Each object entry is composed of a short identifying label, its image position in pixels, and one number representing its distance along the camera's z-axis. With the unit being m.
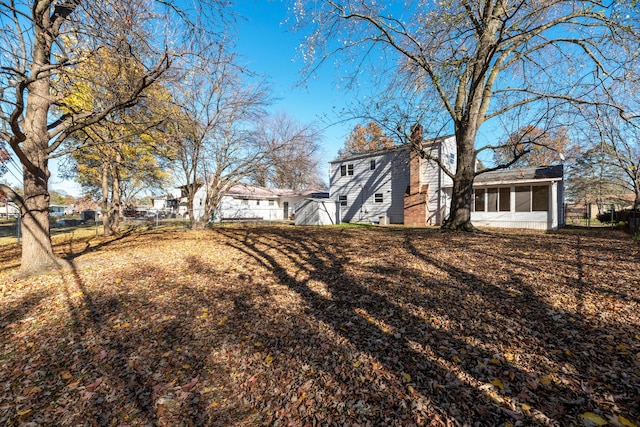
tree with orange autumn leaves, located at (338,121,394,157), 33.22
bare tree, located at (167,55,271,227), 13.52
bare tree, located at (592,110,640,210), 10.60
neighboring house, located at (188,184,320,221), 29.27
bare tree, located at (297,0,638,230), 8.08
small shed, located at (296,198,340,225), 21.06
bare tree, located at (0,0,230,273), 4.79
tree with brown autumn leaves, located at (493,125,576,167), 9.76
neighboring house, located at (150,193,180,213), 38.64
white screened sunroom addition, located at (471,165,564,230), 15.13
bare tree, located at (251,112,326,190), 14.87
